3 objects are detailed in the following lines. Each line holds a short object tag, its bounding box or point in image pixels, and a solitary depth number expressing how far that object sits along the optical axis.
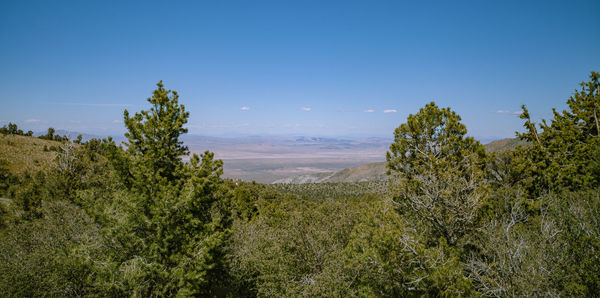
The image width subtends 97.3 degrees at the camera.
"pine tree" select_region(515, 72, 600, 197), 13.90
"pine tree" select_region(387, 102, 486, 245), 10.66
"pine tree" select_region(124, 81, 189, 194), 10.77
